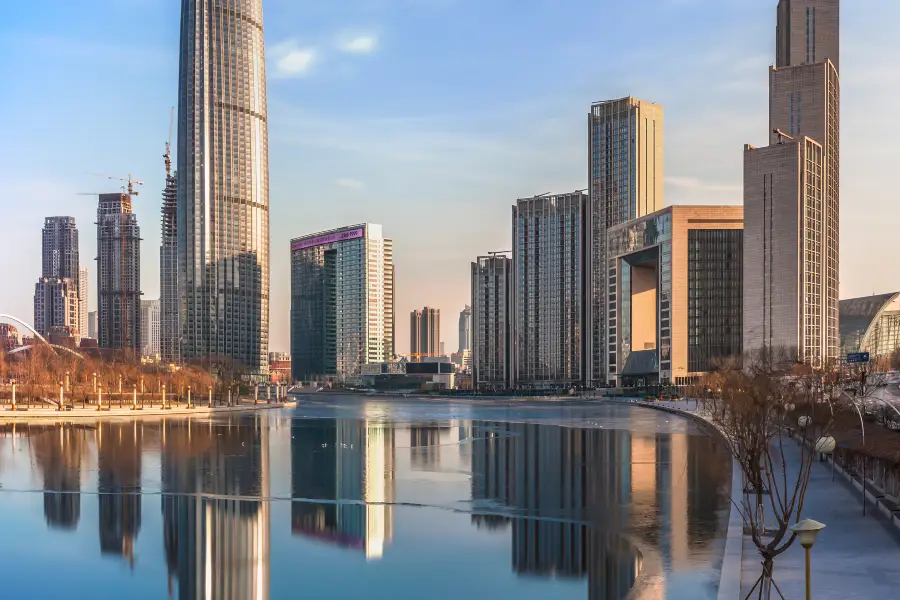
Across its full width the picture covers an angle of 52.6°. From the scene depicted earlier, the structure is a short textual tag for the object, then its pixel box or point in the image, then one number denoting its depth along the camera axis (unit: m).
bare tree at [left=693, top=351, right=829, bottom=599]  21.24
